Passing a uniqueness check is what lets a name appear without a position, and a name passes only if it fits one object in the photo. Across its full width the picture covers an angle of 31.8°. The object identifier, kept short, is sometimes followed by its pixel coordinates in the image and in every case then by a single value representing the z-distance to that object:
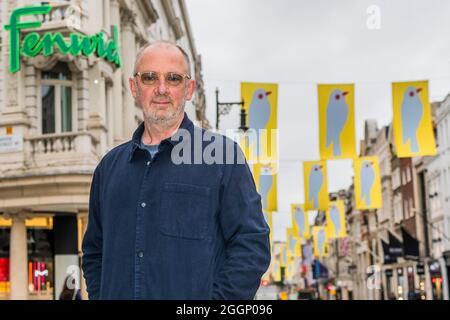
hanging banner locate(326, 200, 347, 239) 49.80
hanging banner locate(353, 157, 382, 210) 30.97
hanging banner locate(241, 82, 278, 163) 18.12
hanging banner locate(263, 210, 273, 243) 28.37
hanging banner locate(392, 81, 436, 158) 17.39
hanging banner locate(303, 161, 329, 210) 28.42
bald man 2.35
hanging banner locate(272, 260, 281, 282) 64.56
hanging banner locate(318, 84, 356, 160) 17.61
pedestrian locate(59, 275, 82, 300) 15.00
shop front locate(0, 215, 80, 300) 20.91
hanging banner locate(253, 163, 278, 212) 23.86
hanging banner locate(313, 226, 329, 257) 63.78
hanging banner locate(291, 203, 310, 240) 44.47
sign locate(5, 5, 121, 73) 20.77
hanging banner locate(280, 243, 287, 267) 70.03
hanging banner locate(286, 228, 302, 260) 60.08
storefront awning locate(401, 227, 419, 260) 48.69
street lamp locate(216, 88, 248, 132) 22.66
